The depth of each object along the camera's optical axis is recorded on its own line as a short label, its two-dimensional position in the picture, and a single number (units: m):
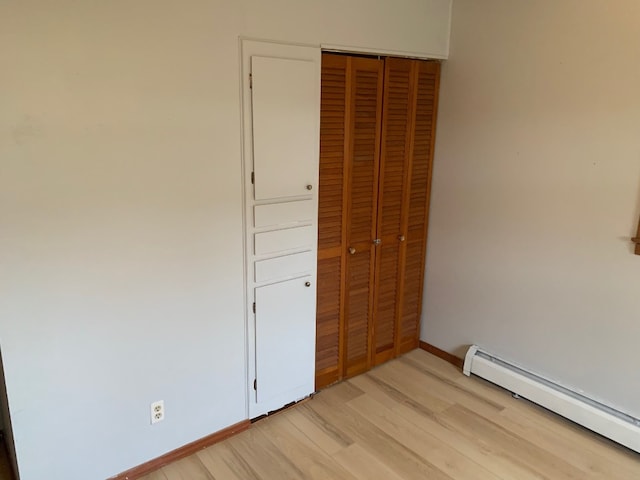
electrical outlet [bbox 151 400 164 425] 2.14
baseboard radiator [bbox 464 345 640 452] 2.34
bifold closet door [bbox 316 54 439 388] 2.53
